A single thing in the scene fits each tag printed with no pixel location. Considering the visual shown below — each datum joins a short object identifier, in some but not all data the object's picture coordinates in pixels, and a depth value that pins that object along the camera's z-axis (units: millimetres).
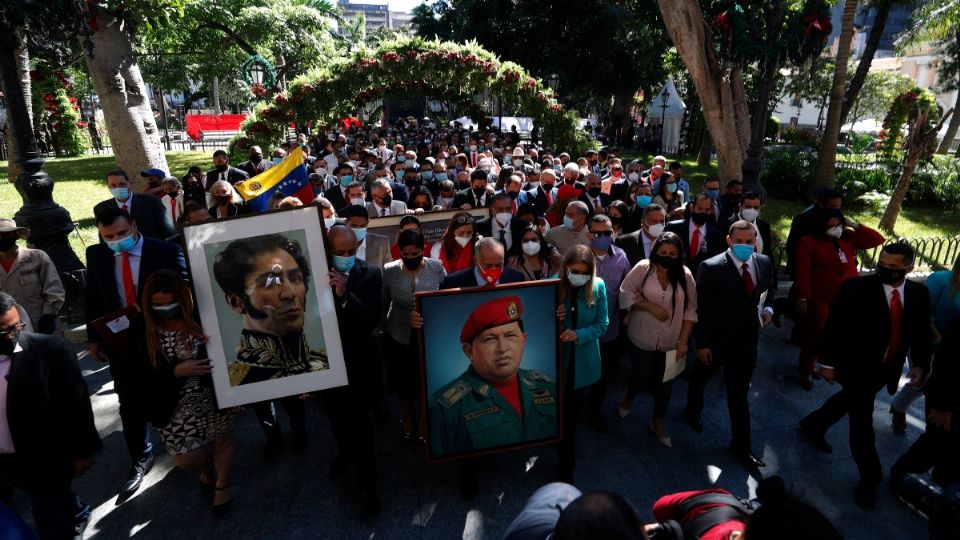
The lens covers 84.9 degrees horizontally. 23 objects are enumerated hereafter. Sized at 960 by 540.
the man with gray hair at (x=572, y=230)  5586
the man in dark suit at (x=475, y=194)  8047
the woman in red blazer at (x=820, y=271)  5426
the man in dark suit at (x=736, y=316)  4246
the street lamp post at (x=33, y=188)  6398
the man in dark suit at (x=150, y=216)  6125
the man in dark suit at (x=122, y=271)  3855
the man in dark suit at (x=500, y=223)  6121
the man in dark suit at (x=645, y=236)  5559
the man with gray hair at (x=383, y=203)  6895
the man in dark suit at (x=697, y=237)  5977
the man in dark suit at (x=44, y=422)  2895
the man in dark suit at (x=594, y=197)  7902
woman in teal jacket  3889
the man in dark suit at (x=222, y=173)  9117
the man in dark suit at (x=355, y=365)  3580
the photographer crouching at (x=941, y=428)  3529
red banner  35000
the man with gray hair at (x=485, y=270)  3719
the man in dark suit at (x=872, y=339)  3854
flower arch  12688
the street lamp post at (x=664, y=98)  24178
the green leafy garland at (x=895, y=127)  21148
